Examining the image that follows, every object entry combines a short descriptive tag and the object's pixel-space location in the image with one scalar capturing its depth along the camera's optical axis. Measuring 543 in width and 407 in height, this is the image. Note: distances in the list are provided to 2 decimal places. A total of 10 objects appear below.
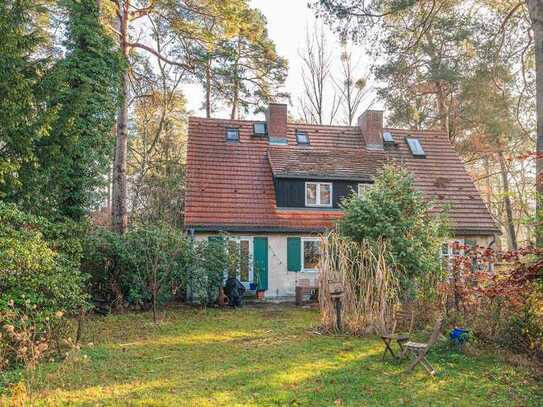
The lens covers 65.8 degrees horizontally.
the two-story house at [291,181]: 15.64
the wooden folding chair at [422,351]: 6.59
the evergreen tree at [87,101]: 11.81
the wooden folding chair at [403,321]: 9.06
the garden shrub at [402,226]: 10.75
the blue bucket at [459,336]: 7.91
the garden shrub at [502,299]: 6.42
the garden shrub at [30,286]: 6.80
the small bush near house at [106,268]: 12.44
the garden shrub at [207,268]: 13.37
